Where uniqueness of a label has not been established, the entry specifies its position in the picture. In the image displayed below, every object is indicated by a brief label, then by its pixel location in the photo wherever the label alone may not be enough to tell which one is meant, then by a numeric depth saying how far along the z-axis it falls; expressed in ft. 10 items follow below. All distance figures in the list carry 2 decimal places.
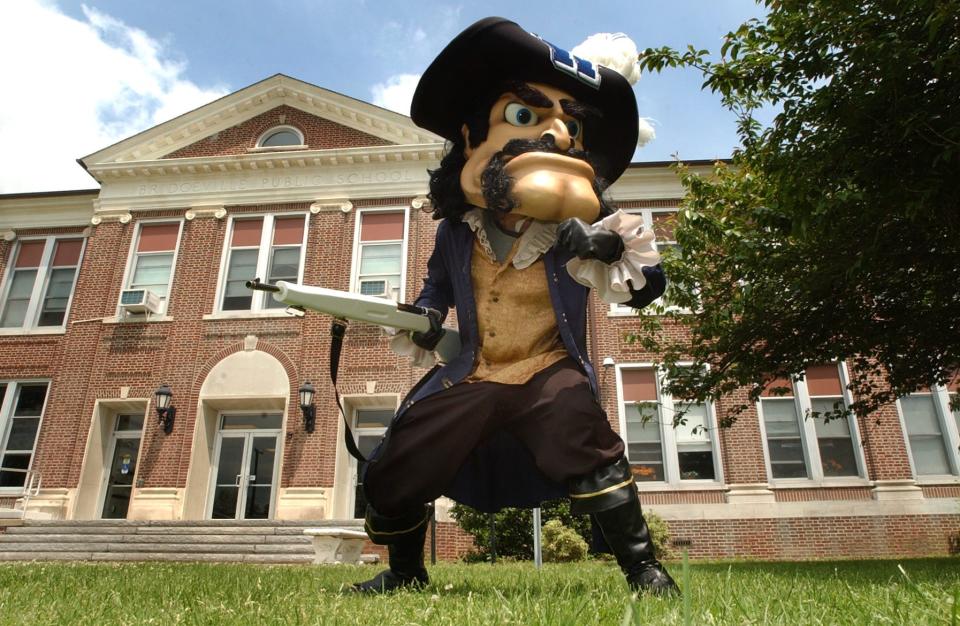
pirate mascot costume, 8.16
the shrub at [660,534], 35.29
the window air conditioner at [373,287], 45.78
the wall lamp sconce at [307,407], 42.52
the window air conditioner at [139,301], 46.47
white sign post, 18.79
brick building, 41.57
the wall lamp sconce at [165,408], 43.52
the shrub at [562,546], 32.37
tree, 14.60
